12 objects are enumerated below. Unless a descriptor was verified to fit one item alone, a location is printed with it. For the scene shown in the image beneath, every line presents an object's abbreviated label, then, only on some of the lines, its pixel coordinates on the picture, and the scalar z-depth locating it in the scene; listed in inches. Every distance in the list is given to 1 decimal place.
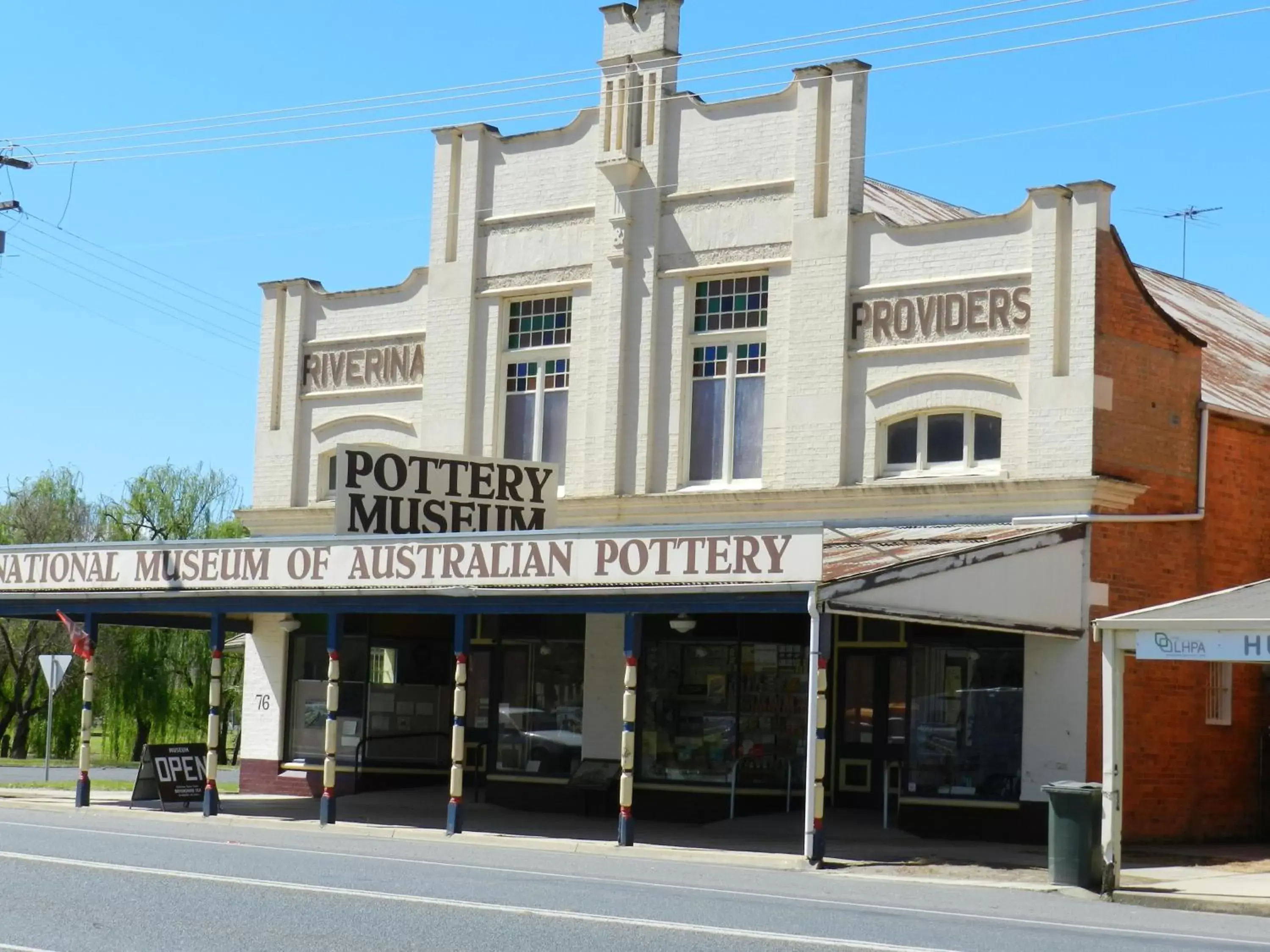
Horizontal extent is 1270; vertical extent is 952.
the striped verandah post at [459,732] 815.7
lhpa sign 605.3
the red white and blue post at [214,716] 912.9
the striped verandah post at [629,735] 754.8
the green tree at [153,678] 1962.4
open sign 965.2
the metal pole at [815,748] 697.6
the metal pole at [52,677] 1189.7
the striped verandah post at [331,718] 859.4
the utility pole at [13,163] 1176.2
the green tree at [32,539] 2066.9
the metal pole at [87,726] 959.0
